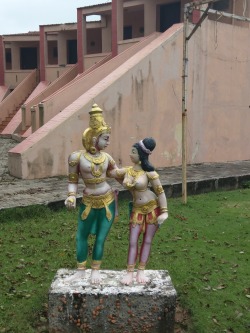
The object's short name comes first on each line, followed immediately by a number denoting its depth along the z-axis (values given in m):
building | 10.98
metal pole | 8.77
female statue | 4.27
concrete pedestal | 4.23
